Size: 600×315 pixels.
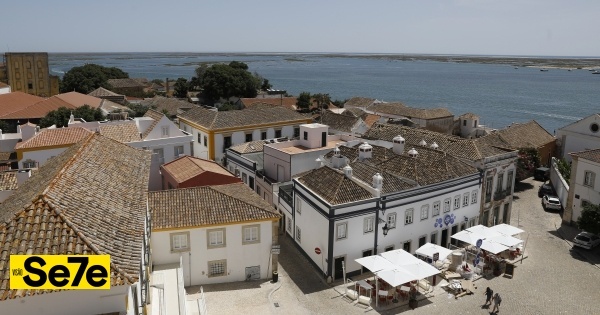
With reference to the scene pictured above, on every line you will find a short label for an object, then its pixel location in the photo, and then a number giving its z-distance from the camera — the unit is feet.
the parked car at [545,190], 129.57
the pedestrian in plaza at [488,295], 73.10
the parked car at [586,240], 93.81
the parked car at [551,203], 117.39
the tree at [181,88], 328.29
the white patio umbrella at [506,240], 86.89
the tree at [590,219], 92.48
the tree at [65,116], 160.45
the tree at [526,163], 137.90
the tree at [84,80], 308.40
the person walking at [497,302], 70.33
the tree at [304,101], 249.55
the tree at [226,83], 282.36
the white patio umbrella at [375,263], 76.12
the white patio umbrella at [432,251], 83.92
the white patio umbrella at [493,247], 84.34
